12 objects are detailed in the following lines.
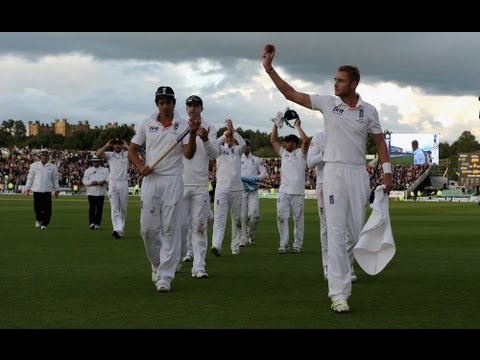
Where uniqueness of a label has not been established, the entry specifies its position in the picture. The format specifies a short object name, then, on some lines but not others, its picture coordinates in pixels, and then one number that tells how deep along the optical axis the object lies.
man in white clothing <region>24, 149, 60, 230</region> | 24.25
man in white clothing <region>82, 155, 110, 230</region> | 23.81
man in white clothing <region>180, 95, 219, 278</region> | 12.06
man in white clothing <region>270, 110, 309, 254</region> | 16.94
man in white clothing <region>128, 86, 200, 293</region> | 10.73
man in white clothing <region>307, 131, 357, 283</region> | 12.36
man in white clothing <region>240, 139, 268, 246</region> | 18.55
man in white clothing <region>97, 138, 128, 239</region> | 20.19
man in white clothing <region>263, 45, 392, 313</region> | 9.05
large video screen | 96.19
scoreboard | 84.62
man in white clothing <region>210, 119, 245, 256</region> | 15.28
